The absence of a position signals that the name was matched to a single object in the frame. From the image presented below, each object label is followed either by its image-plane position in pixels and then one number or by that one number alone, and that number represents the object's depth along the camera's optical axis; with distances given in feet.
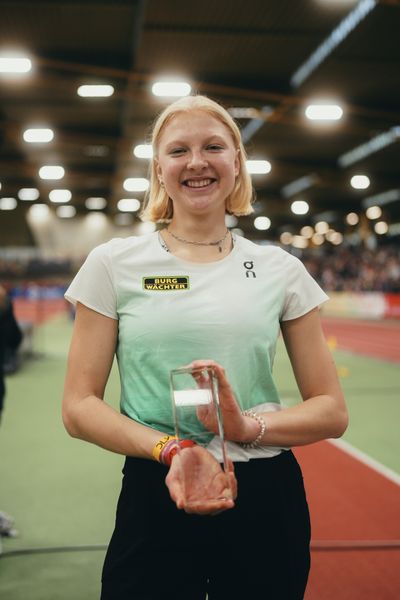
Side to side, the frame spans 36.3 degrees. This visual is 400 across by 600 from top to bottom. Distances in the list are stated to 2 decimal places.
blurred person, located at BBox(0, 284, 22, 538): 13.34
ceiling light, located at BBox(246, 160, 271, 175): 74.33
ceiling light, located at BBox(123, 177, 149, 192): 89.15
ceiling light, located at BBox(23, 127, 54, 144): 58.85
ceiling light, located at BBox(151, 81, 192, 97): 42.99
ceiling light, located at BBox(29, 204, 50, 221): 127.52
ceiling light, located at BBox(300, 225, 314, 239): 157.07
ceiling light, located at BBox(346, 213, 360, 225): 134.51
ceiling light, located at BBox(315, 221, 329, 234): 150.92
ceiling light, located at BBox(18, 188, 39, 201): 100.17
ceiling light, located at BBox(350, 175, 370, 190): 85.97
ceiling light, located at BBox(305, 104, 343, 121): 49.88
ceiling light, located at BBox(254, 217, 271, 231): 146.92
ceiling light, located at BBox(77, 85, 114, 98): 44.04
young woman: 4.71
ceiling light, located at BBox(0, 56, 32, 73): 38.45
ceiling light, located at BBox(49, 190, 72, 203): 102.83
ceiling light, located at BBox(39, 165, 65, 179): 79.77
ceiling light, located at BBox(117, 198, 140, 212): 110.93
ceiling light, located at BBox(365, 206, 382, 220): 124.16
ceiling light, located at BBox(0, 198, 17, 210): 111.45
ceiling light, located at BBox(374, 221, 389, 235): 148.21
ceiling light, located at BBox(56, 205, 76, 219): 123.24
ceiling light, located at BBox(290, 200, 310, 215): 114.42
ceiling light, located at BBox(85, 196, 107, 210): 110.73
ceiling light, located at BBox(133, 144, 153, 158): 63.42
